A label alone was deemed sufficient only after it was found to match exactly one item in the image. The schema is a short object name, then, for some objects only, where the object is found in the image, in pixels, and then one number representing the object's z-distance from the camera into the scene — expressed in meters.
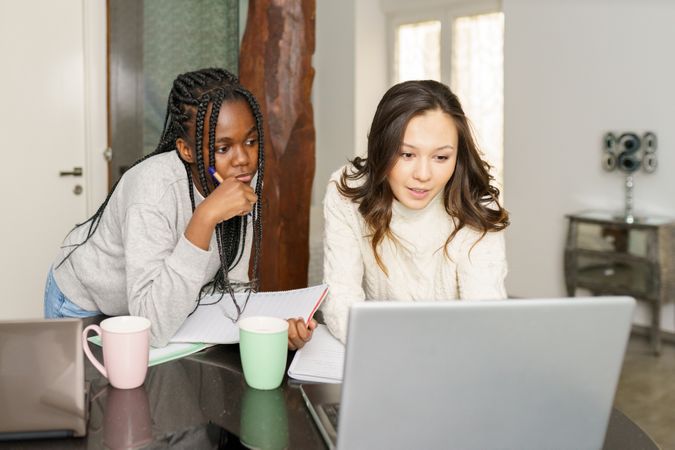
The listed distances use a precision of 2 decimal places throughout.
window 4.89
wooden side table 3.70
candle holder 3.90
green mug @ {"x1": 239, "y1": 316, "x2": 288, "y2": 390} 1.00
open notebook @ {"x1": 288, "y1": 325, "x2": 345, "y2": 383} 1.04
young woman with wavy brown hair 1.29
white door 3.05
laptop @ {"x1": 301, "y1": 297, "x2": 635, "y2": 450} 0.69
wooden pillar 2.70
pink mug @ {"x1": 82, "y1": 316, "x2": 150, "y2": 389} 0.98
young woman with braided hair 1.19
